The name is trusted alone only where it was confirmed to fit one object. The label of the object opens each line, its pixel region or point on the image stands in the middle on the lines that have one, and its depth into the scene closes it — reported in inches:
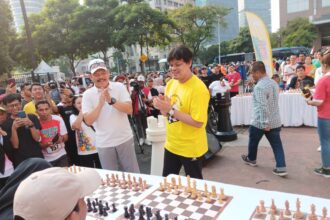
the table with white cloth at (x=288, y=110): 289.4
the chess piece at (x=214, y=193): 79.4
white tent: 644.0
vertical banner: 274.2
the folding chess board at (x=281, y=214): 64.1
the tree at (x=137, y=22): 775.1
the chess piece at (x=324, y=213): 62.0
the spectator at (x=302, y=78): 271.6
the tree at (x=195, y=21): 1246.3
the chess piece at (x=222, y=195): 77.6
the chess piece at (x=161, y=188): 87.5
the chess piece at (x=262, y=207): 69.5
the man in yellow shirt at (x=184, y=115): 99.6
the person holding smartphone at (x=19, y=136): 129.5
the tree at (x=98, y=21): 837.8
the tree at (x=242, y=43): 2175.3
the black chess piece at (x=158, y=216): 70.7
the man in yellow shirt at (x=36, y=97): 177.8
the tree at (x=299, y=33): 1914.4
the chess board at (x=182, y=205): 72.4
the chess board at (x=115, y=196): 79.0
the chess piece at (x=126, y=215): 74.8
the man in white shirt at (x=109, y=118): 124.3
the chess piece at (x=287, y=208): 67.6
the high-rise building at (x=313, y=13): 2180.1
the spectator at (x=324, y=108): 149.4
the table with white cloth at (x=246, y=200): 69.9
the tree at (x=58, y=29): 871.1
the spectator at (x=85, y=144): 159.6
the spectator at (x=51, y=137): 143.0
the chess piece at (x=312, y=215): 62.4
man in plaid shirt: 166.6
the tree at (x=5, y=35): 831.1
